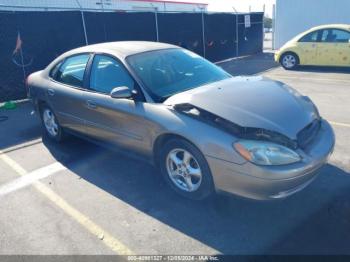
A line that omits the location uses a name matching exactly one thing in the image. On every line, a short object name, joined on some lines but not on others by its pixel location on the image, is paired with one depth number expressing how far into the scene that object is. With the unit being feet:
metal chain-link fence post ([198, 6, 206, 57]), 45.68
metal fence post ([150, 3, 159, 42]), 39.88
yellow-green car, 34.53
